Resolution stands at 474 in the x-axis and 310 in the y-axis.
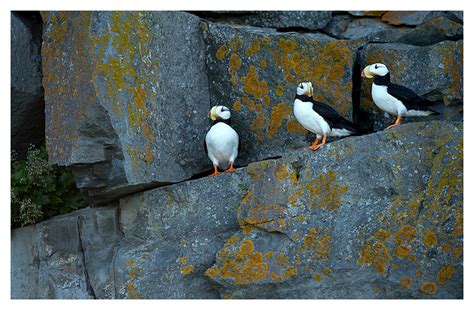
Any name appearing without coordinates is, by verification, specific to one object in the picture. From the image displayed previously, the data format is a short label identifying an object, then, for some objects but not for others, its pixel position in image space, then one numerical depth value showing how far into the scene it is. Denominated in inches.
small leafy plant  705.0
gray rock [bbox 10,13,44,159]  731.4
